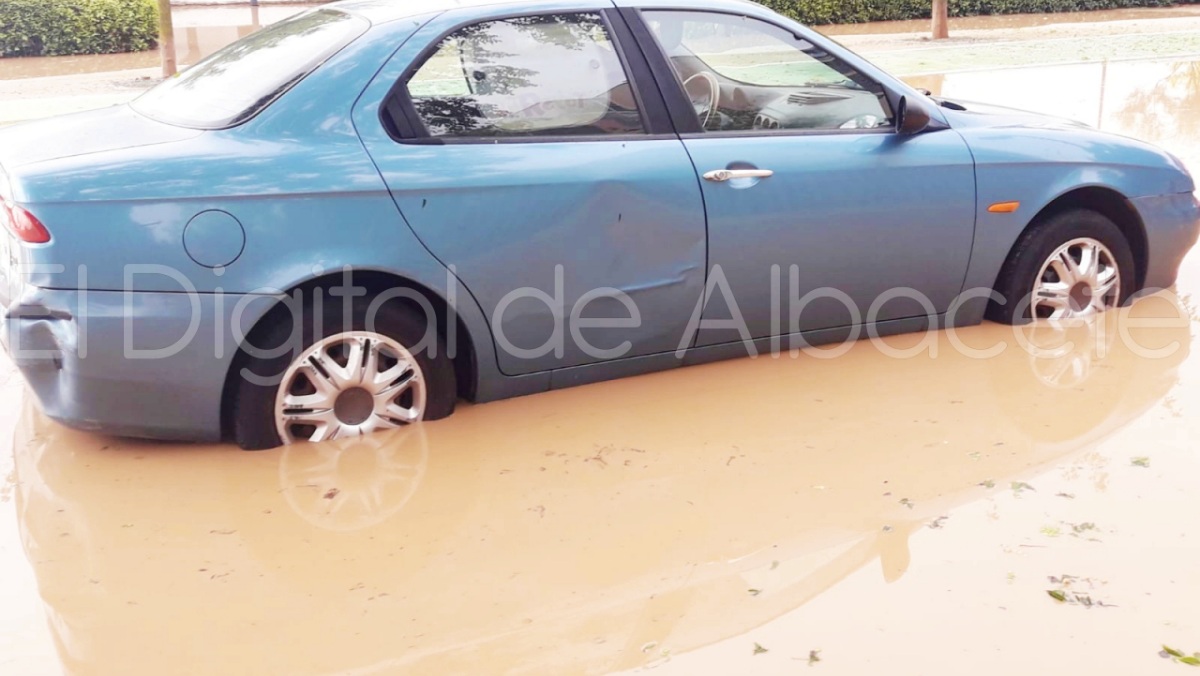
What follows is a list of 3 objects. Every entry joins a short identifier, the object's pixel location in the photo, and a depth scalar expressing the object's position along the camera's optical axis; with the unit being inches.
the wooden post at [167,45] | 489.7
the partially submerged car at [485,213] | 146.0
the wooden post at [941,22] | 619.8
